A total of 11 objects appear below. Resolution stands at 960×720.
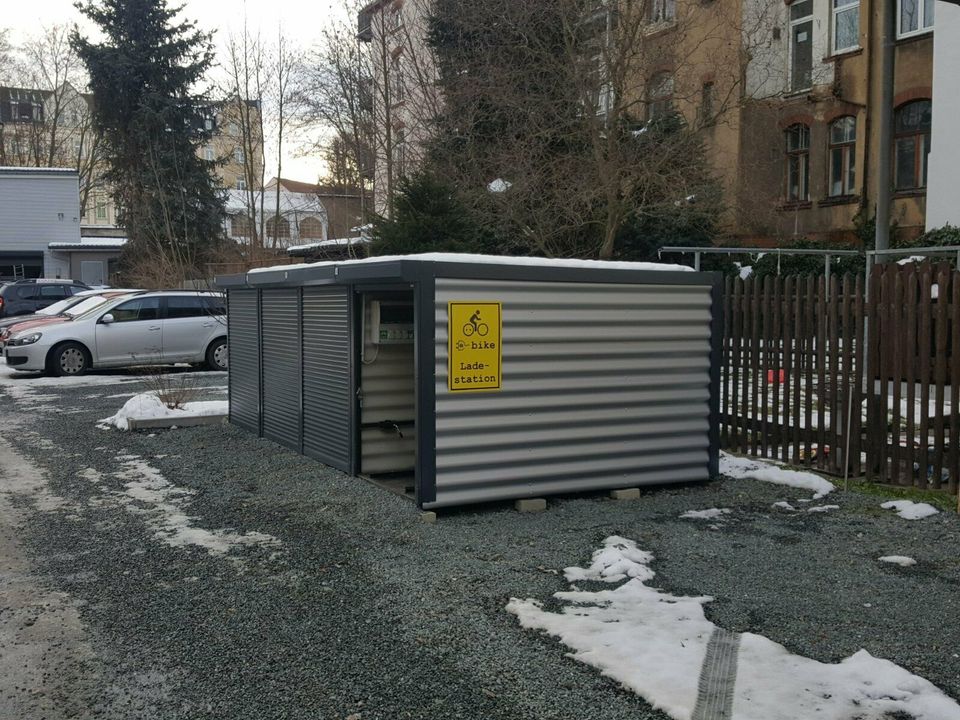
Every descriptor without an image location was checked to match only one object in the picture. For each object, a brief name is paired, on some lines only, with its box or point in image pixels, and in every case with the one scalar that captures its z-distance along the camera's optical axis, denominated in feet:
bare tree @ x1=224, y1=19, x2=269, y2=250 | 107.55
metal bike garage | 24.40
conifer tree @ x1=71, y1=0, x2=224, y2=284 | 131.13
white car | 61.98
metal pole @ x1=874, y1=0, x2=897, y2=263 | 32.27
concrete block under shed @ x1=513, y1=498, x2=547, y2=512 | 25.32
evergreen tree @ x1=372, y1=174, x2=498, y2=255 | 52.50
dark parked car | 87.25
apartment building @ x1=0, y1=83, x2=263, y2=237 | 189.98
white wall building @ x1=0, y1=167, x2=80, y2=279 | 146.82
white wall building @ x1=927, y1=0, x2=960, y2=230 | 64.44
